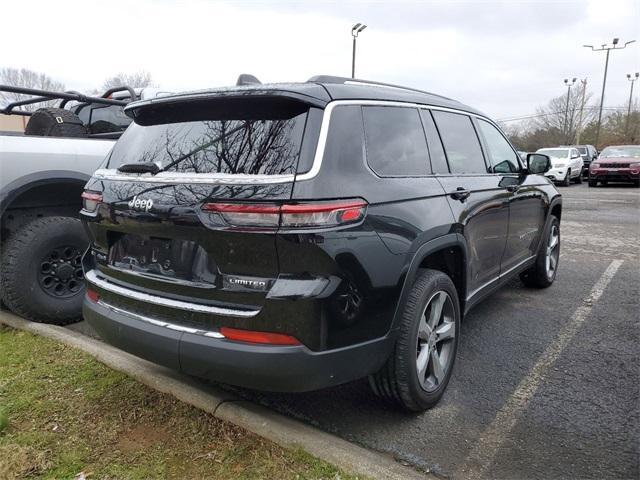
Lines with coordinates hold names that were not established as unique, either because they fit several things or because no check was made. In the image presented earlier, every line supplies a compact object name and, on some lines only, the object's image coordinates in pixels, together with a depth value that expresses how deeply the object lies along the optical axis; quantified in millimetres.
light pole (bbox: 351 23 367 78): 24594
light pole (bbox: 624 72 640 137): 47847
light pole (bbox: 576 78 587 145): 48884
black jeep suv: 2158
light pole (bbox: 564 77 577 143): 60625
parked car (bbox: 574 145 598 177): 25562
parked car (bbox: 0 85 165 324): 3719
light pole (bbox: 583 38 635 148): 44731
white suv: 21406
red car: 19734
